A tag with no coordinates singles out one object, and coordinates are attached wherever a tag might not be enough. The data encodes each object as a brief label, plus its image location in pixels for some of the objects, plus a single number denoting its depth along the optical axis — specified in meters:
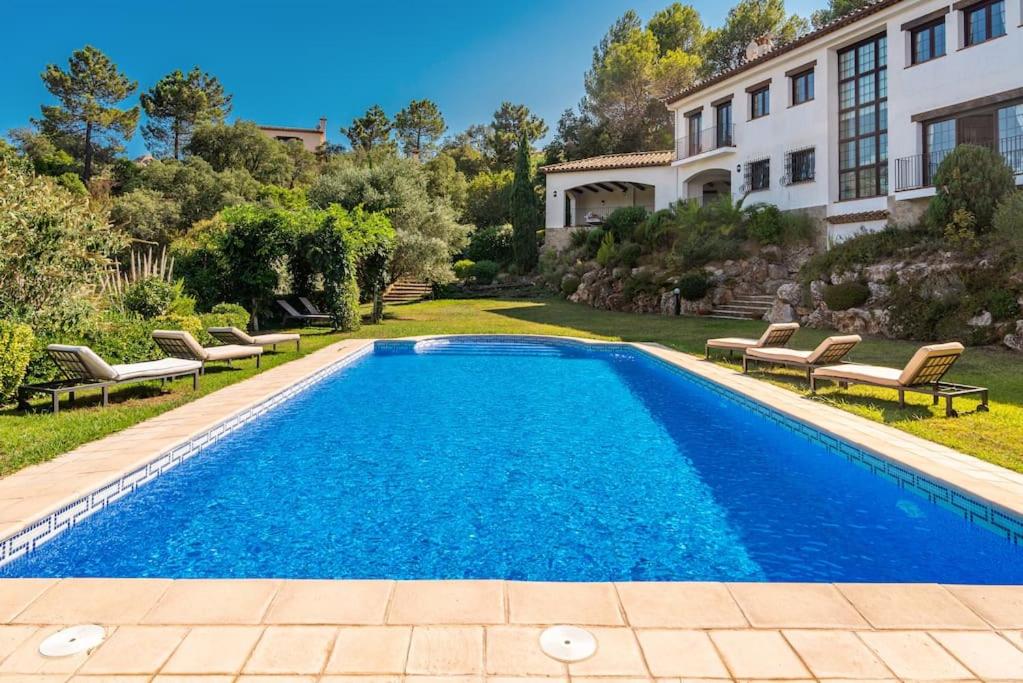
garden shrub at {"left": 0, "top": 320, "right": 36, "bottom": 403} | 6.75
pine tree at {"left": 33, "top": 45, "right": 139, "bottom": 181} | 40.34
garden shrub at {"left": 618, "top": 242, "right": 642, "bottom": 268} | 24.48
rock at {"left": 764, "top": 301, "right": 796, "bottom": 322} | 17.34
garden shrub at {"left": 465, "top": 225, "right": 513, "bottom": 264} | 34.28
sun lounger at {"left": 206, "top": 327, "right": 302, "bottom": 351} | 12.19
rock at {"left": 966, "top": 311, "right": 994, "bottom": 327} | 12.14
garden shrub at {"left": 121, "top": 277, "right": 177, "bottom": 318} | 13.32
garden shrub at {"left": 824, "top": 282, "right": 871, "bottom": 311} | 15.19
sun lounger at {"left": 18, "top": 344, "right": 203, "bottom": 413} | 7.32
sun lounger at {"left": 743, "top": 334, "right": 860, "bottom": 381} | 8.81
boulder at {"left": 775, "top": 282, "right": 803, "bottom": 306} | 17.50
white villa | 16.12
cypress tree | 32.06
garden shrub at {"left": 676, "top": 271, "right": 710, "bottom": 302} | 20.42
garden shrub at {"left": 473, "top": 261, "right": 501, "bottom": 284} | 31.59
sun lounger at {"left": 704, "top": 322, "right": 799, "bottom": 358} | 10.61
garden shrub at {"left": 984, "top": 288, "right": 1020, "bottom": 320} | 11.88
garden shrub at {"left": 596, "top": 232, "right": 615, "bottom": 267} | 25.38
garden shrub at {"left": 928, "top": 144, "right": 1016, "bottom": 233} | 14.10
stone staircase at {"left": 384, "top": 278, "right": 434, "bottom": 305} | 28.70
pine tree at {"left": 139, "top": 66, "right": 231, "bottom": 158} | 46.44
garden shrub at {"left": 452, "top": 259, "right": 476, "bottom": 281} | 31.69
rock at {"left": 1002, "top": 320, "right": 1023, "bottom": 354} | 11.34
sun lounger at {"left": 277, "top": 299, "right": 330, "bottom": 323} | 19.55
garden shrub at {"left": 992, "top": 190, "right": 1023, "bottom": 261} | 11.67
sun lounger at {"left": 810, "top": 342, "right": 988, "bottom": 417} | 6.84
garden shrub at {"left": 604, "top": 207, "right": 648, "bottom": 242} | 26.66
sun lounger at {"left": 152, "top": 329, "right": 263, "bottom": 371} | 9.68
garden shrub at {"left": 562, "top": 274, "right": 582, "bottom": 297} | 26.91
